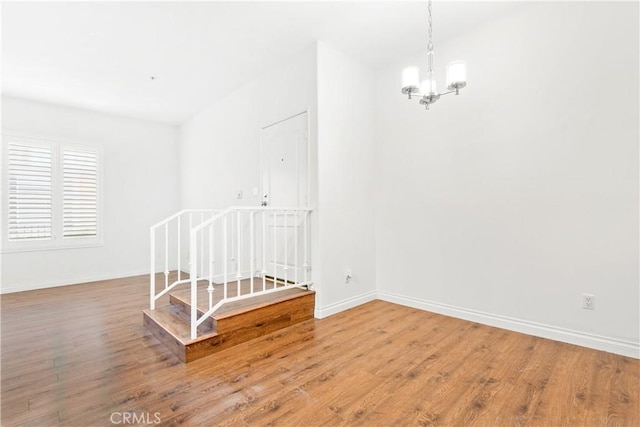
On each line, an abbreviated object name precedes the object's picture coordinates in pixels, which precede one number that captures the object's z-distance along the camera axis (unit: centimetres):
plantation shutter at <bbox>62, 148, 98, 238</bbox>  462
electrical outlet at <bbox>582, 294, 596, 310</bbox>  234
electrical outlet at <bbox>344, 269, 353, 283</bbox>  336
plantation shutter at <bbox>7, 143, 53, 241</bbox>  422
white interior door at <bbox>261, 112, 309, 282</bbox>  335
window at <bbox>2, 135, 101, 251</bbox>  422
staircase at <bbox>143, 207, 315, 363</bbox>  229
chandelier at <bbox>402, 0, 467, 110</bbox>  196
